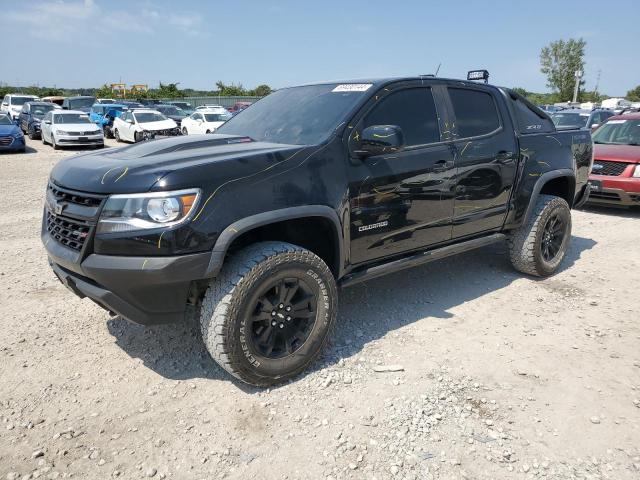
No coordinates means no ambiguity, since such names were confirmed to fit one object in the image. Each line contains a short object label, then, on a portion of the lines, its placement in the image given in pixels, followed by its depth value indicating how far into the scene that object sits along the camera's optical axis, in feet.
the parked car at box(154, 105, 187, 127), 79.87
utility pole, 155.98
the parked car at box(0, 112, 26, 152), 49.80
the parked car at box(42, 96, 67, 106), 111.98
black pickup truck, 8.52
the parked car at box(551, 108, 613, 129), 45.63
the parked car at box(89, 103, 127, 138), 70.44
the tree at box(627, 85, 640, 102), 209.05
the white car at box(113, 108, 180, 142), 59.72
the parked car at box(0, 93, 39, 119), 88.43
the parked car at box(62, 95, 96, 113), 88.91
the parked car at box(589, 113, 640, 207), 25.20
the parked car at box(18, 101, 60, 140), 67.77
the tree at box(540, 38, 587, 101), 191.93
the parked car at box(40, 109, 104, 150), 54.03
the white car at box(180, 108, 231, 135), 63.52
